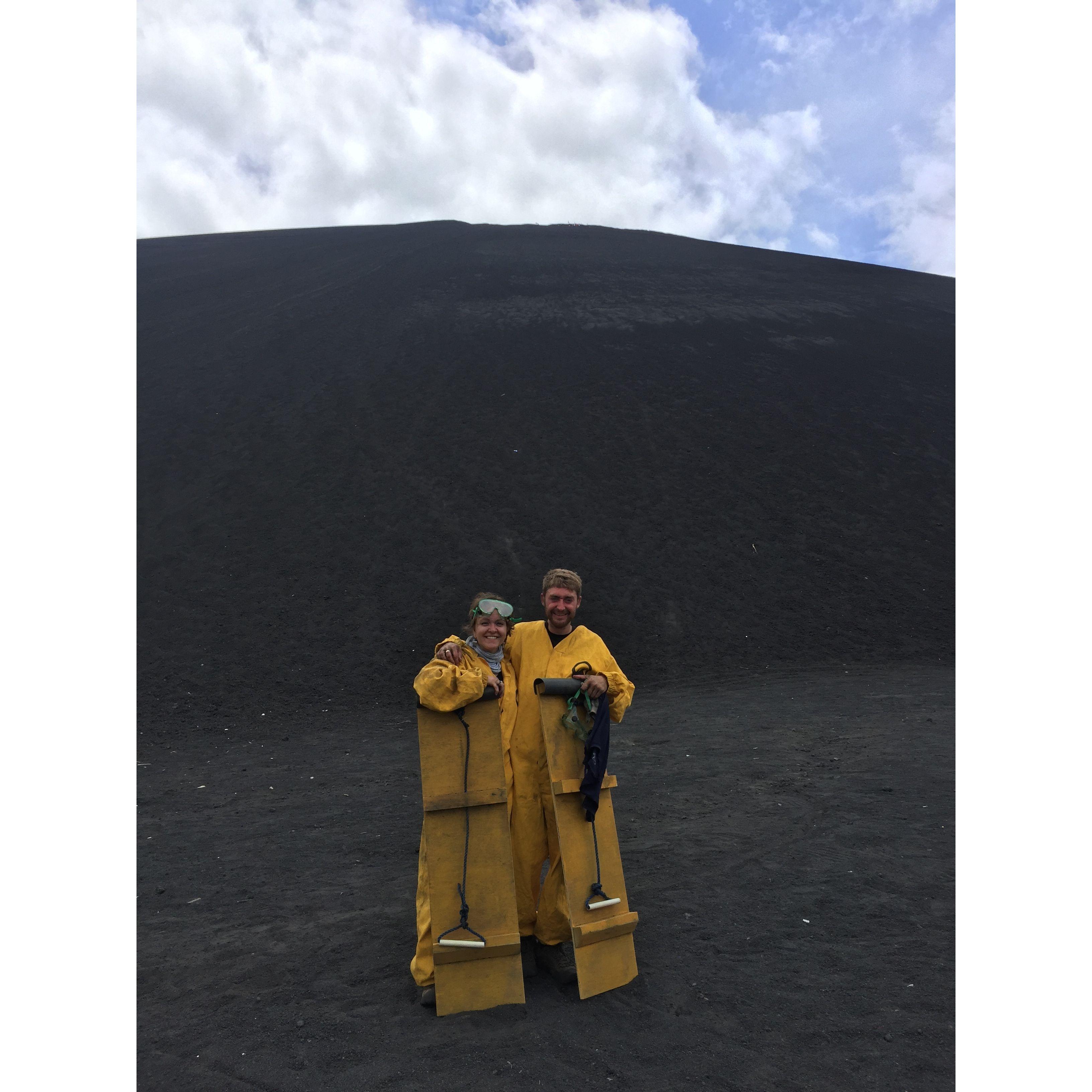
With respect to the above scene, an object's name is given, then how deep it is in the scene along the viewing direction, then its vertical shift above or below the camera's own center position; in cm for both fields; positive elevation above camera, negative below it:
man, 317 -82
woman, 297 -50
